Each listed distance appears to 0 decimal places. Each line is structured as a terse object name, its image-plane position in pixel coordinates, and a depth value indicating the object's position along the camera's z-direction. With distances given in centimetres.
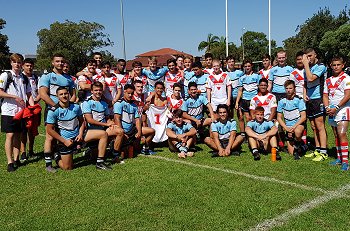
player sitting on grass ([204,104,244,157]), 716
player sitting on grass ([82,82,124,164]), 667
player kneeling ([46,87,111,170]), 617
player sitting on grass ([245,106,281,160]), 708
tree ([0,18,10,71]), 5084
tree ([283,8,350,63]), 4659
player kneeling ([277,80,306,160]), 698
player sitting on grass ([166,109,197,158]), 748
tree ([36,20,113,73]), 5062
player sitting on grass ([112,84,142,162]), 705
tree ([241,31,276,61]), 8934
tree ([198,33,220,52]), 8181
